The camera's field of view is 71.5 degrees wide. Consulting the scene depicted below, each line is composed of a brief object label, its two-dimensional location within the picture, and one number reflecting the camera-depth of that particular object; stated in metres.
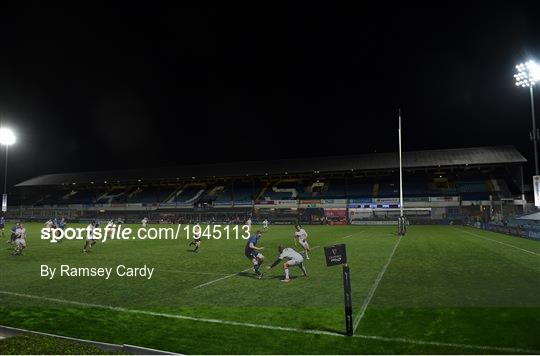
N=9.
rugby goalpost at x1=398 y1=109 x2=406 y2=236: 36.96
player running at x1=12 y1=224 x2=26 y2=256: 21.67
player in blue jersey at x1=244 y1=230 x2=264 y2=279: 14.68
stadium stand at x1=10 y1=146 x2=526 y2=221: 59.91
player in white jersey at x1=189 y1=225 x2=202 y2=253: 24.15
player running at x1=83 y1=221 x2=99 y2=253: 22.88
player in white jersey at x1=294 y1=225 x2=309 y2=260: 20.17
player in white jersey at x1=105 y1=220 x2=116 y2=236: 32.61
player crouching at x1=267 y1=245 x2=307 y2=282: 13.72
